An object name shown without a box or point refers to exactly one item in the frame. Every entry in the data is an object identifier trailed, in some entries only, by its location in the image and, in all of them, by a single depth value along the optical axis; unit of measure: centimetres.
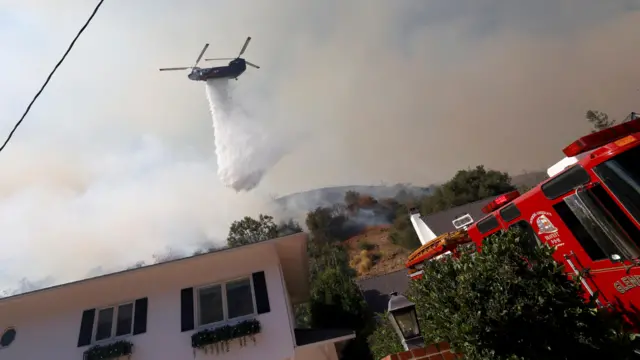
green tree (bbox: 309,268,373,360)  1719
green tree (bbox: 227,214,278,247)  5416
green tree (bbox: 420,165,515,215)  4700
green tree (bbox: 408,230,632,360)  423
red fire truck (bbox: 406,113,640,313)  496
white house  973
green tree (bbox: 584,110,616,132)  5041
